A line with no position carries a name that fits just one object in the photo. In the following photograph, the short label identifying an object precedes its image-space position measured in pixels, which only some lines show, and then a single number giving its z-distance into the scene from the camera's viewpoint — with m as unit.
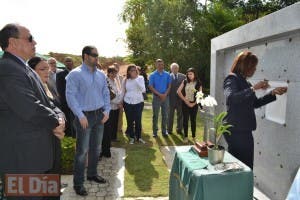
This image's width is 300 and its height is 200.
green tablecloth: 2.82
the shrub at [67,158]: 5.48
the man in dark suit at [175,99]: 8.66
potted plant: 3.12
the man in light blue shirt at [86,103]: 4.23
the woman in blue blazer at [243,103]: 3.47
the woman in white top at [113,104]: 6.48
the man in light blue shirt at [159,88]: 8.27
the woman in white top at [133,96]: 7.43
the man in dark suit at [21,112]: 2.50
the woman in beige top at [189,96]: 7.76
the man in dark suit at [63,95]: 7.12
